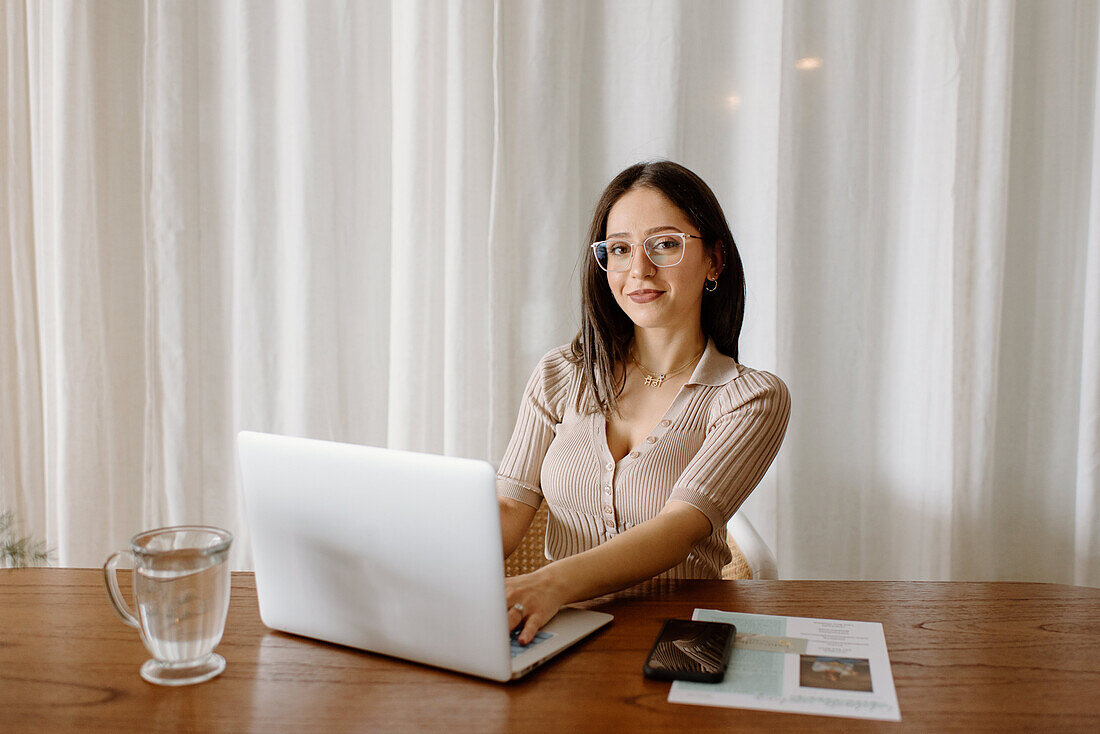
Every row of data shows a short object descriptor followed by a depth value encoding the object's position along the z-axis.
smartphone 0.92
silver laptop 0.89
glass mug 0.90
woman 1.49
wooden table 0.84
